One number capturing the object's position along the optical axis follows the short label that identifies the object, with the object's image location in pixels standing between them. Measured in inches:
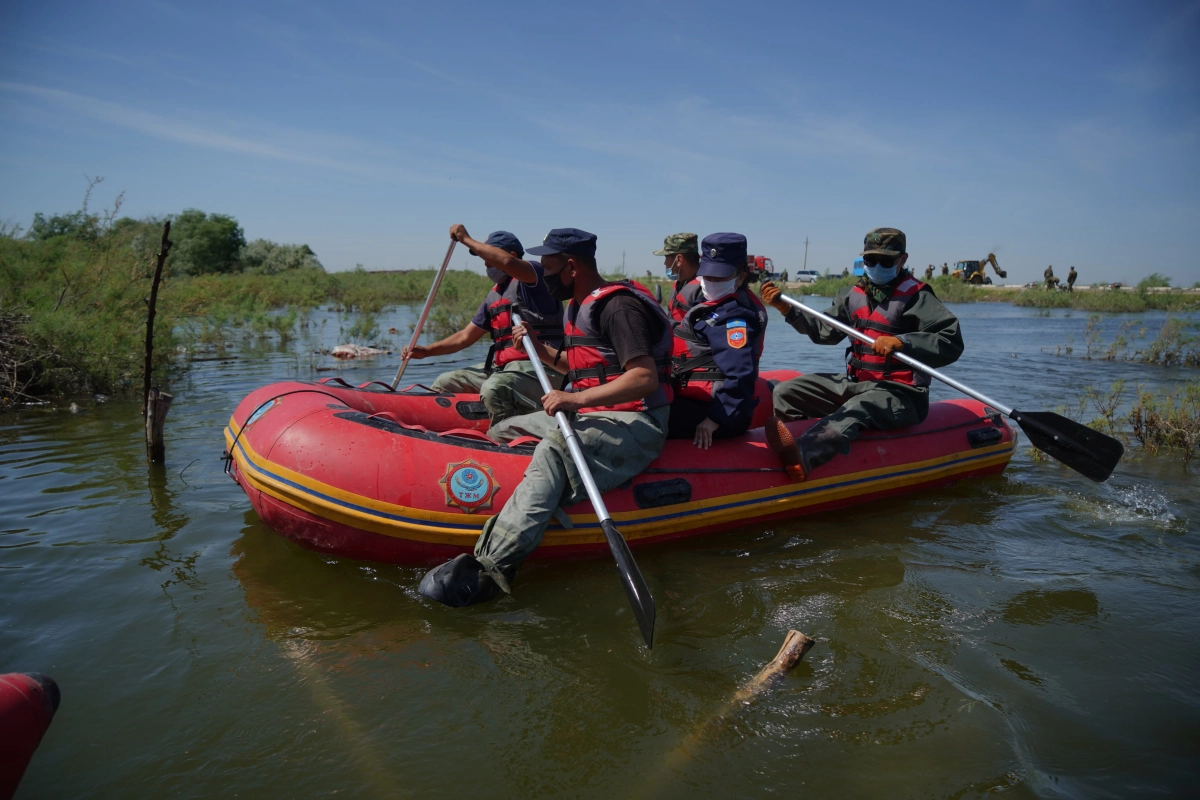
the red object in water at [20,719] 74.6
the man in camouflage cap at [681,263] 206.8
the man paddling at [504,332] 189.5
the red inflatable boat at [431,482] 145.0
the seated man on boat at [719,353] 171.3
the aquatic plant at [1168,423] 252.1
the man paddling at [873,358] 181.9
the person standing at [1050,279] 1311.5
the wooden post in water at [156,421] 206.4
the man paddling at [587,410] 137.1
